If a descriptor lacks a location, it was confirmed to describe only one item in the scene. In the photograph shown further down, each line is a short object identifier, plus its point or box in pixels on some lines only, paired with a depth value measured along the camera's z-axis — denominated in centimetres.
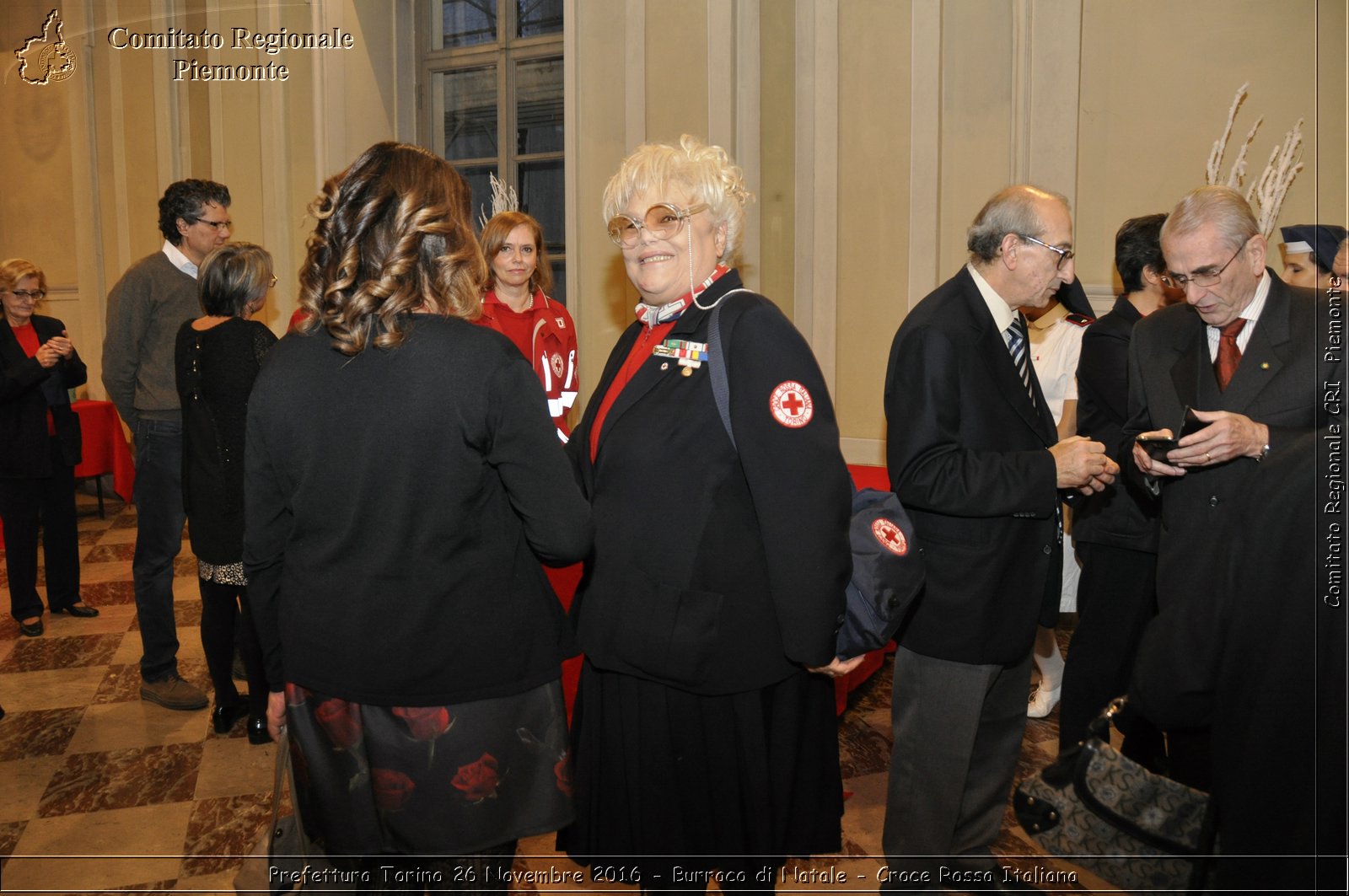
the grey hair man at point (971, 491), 213
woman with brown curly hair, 153
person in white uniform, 357
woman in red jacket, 393
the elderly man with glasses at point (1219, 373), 189
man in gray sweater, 370
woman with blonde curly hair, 174
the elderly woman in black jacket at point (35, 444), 438
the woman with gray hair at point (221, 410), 311
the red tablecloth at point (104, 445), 668
